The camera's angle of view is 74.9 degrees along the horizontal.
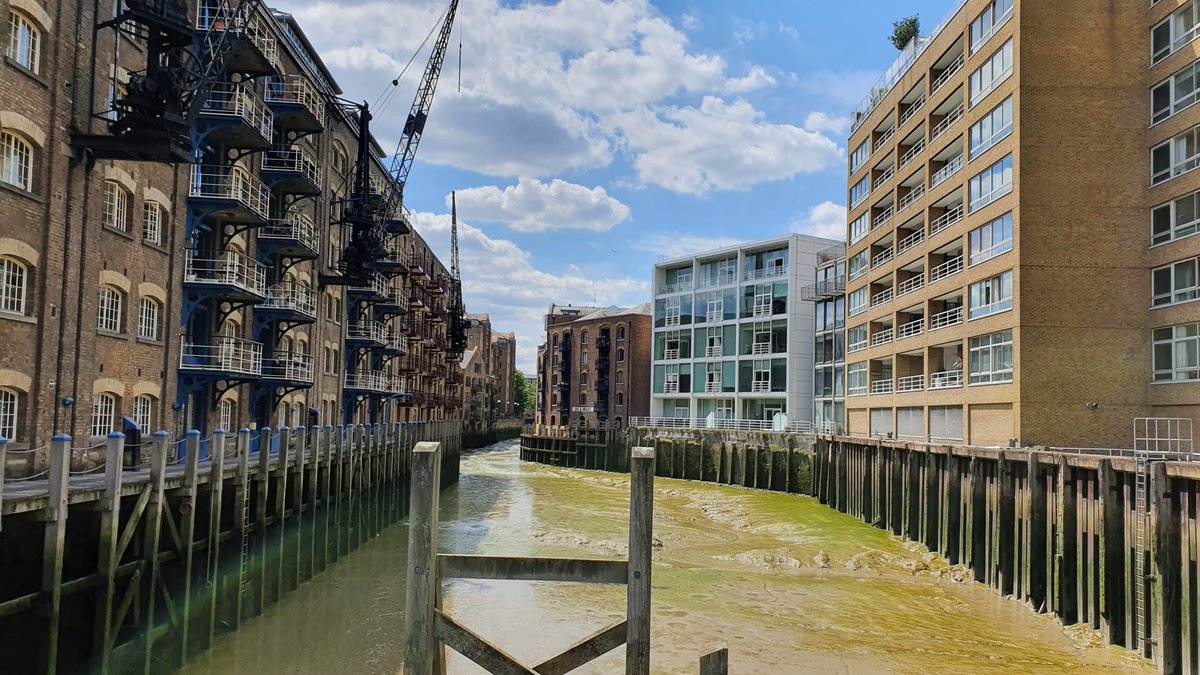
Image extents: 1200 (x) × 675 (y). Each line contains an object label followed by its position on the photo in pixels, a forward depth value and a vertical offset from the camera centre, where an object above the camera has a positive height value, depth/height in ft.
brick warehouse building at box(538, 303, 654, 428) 235.20 +7.30
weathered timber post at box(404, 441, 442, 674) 19.88 -4.65
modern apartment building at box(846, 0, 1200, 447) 75.60 +18.14
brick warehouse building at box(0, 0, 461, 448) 52.34 +12.66
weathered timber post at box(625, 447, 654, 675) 19.58 -4.31
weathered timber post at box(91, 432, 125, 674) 34.19 -7.63
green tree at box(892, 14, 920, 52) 128.06 +60.20
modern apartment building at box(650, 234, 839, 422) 182.19 +15.07
